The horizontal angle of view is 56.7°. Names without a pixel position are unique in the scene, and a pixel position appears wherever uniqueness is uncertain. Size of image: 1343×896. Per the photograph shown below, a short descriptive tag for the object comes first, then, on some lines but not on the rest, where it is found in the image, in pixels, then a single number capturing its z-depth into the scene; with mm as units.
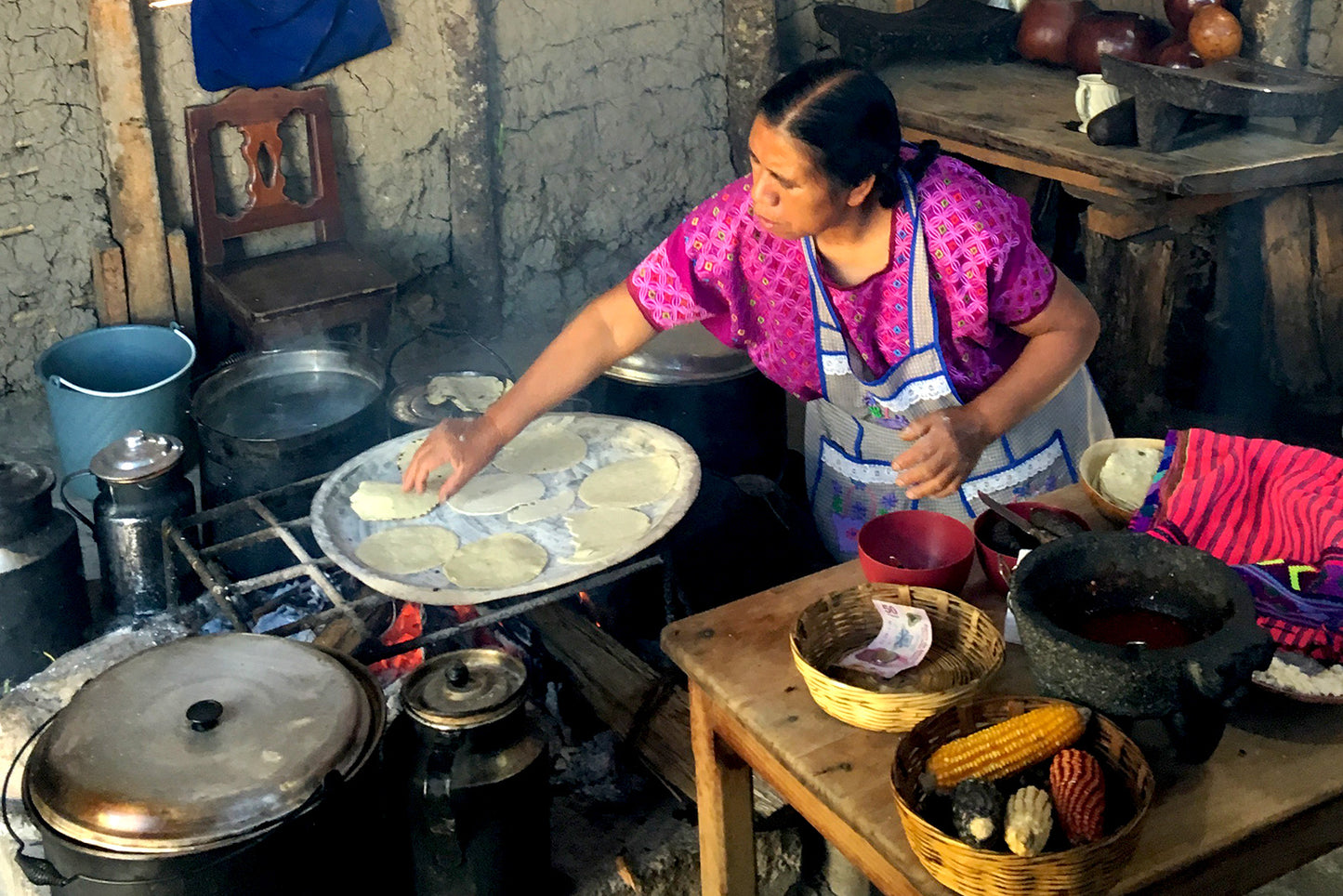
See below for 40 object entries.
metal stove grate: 2637
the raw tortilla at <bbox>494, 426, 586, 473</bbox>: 3199
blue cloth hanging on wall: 4270
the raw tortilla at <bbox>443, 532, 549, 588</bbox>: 2693
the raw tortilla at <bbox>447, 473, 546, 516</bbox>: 3004
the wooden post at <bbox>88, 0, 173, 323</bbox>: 4129
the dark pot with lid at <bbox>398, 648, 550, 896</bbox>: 2264
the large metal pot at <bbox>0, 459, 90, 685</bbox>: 3371
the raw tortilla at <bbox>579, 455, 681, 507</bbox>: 3016
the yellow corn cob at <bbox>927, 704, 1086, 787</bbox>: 1473
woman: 2350
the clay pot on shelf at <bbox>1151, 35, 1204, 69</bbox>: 4961
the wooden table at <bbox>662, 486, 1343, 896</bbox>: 1515
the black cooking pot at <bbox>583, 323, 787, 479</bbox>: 3578
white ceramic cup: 4609
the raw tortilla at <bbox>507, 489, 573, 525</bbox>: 2980
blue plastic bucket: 4008
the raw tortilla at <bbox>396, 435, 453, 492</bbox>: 2996
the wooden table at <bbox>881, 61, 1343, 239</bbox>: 4188
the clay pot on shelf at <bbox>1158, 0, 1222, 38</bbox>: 5055
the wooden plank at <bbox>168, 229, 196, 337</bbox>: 4441
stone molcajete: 1461
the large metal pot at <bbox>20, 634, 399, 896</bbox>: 1992
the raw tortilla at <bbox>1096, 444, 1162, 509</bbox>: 2197
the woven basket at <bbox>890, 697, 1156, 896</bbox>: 1360
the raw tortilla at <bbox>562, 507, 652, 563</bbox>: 2805
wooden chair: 4230
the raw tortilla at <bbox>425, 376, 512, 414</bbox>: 3715
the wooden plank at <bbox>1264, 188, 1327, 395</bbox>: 4695
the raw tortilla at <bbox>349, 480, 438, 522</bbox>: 2898
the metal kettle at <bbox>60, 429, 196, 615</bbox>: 3199
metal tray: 2609
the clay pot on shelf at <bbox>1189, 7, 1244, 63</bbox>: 4801
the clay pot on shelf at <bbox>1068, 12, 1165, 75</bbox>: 5211
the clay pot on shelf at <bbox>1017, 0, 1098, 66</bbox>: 5445
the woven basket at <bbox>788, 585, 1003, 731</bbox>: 1657
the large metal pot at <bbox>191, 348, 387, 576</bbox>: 3434
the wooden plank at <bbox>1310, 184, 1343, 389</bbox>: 4574
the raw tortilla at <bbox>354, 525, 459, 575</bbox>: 2738
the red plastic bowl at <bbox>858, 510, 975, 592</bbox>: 2025
